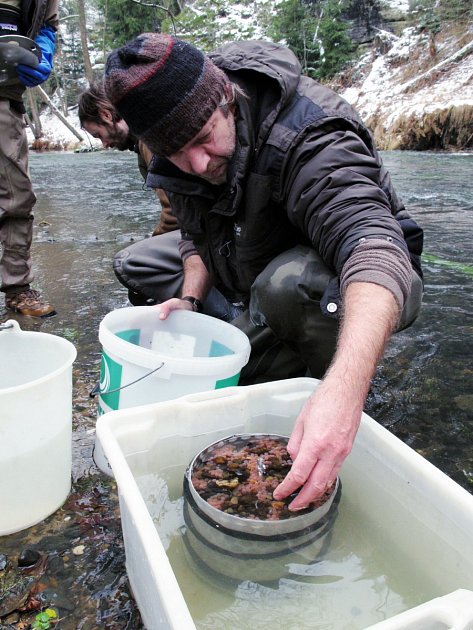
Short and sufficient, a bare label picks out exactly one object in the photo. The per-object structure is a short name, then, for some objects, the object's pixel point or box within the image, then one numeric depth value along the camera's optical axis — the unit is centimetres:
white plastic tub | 80
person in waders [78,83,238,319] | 262
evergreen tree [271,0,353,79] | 2616
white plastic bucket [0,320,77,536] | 123
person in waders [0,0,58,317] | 269
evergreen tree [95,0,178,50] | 3591
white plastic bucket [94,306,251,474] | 145
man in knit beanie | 110
